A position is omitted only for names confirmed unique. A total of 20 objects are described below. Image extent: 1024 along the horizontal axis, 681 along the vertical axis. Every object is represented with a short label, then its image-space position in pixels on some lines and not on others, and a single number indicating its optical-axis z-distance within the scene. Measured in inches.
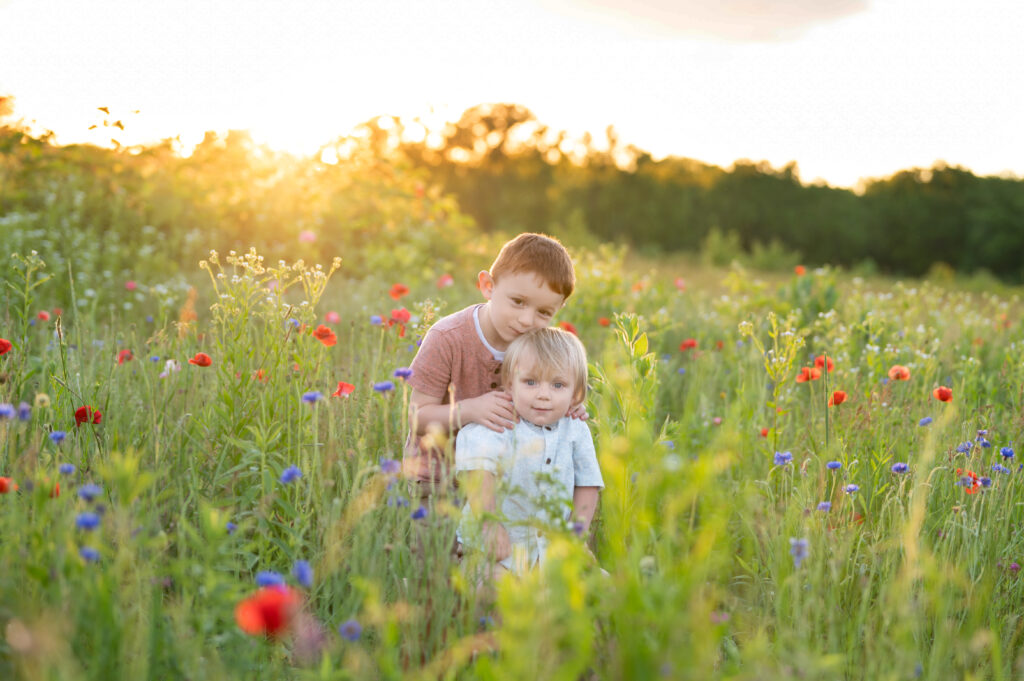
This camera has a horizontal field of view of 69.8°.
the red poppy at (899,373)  123.6
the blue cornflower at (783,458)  102.7
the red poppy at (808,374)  124.4
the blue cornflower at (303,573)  57.1
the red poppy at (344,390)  103.3
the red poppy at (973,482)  94.7
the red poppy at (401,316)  134.3
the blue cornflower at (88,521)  57.3
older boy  100.2
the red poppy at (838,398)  116.3
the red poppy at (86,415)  95.7
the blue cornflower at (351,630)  58.6
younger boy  93.6
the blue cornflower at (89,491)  59.0
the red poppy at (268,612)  44.5
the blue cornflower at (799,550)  65.9
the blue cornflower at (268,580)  58.1
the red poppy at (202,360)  106.3
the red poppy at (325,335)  110.3
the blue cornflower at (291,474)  73.0
